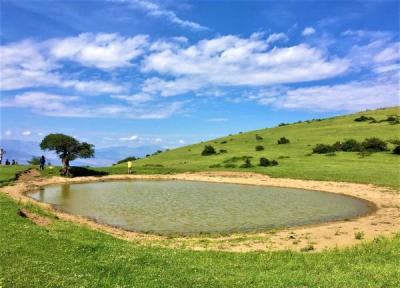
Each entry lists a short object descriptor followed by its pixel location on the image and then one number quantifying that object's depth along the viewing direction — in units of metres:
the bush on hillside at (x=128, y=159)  107.19
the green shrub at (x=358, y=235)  27.21
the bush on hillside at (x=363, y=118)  109.25
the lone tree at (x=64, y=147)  65.88
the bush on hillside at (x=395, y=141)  78.62
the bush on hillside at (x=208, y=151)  91.22
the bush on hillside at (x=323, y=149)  79.75
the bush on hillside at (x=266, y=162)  70.12
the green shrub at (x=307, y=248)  24.25
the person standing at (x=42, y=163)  66.88
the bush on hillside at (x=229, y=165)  71.31
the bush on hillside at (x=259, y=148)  89.54
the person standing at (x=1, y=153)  74.59
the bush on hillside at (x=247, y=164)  69.75
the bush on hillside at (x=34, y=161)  86.49
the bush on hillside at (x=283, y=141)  94.94
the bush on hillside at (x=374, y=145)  76.19
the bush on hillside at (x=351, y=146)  78.32
